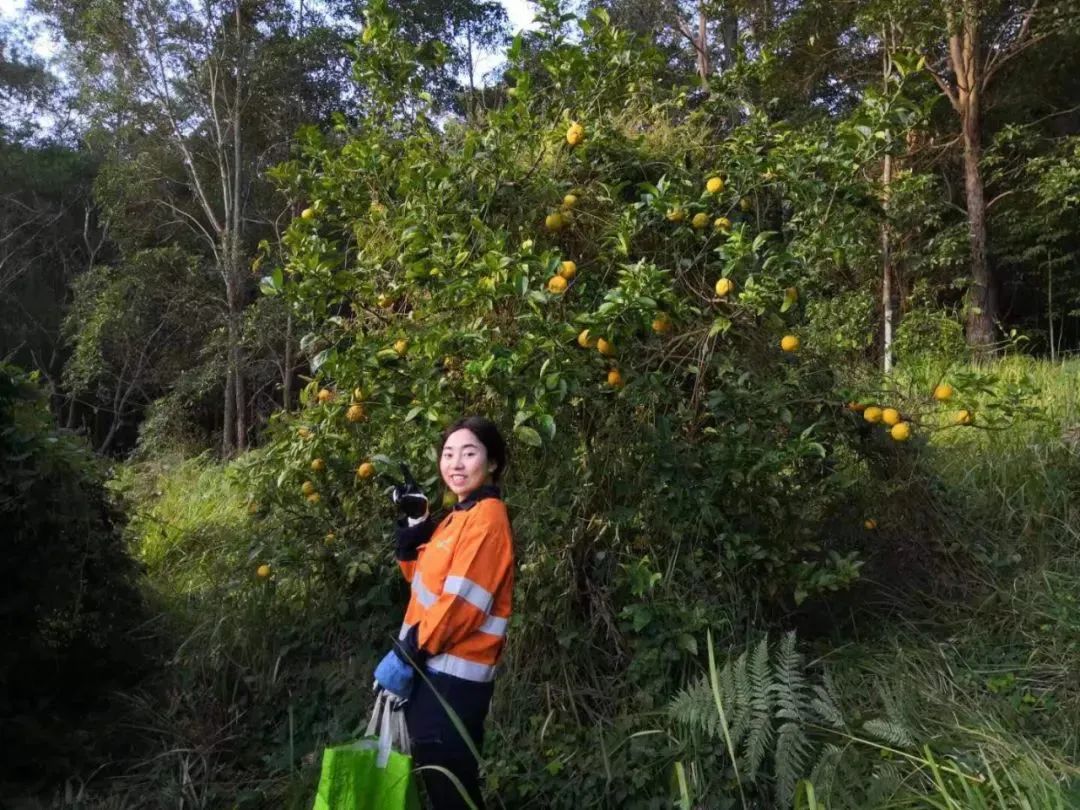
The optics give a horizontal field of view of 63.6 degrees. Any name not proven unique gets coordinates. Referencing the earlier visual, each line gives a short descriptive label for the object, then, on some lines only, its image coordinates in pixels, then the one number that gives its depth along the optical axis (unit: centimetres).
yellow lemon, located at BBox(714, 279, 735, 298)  286
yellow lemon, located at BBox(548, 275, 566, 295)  279
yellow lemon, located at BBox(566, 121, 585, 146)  321
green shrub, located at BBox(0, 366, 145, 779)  328
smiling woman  232
